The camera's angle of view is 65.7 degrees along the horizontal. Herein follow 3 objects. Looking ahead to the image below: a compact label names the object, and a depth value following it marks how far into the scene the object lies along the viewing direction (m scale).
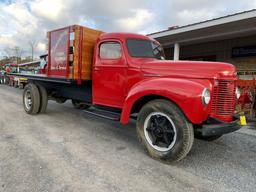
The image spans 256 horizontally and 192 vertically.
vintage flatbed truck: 2.87
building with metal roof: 6.88
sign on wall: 8.67
